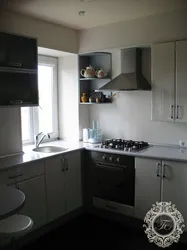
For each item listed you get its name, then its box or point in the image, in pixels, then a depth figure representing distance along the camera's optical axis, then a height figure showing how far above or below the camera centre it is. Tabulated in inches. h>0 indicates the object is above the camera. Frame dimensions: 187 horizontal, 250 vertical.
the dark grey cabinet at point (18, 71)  113.5 +14.2
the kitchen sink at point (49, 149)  145.8 -23.3
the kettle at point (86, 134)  158.9 -17.0
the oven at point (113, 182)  129.7 -37.2
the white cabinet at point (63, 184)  127.3 -37.8
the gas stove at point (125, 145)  132.0 -20.2
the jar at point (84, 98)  159.6 +3.2
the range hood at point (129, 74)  136.6 +14.5
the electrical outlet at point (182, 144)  135.8 -19.9
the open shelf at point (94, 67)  156.3 +19.6
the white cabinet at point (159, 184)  116.4 -34.7
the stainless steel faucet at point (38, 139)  145.9 -18.1
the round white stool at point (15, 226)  82.1 -36.7
